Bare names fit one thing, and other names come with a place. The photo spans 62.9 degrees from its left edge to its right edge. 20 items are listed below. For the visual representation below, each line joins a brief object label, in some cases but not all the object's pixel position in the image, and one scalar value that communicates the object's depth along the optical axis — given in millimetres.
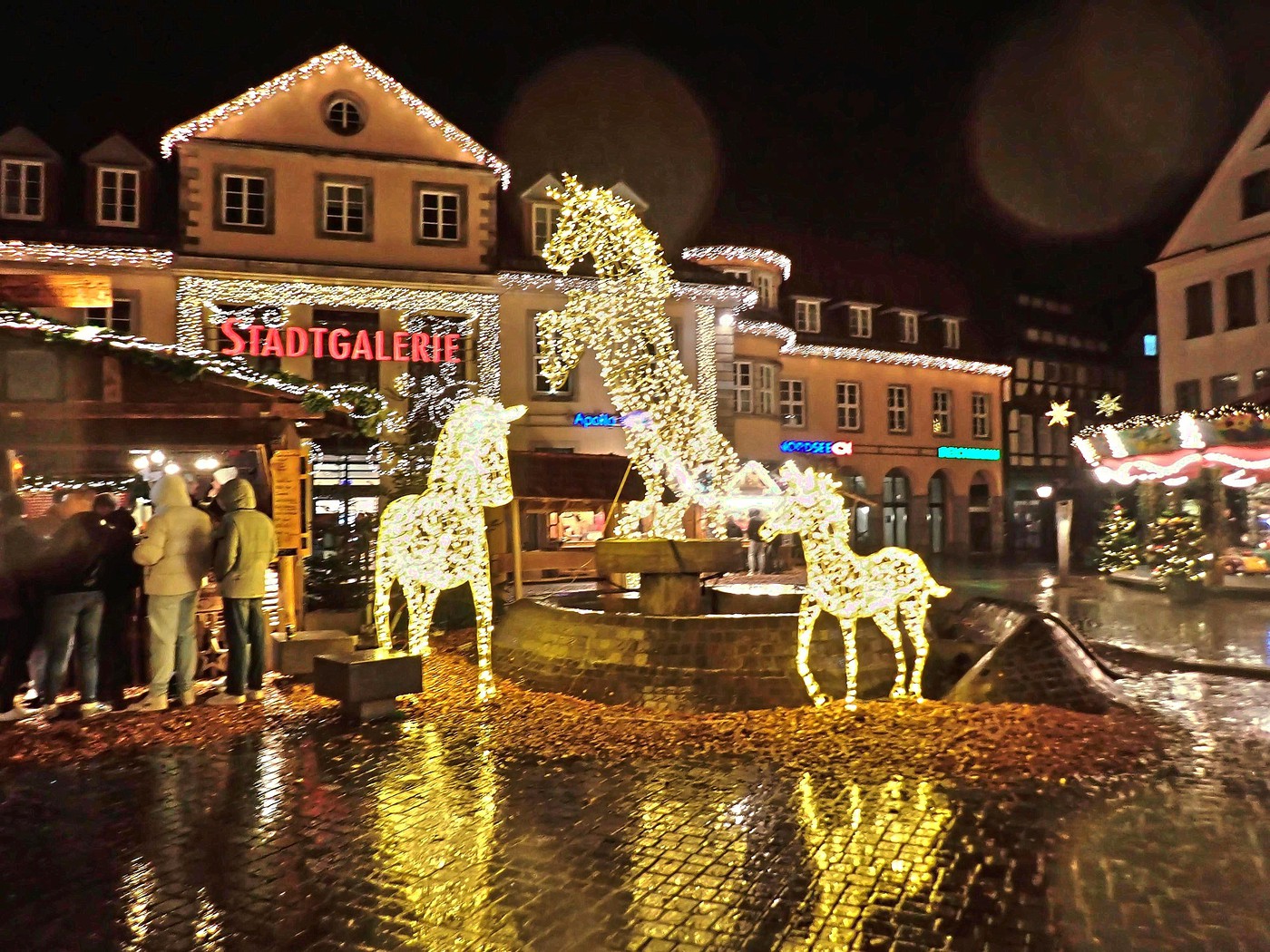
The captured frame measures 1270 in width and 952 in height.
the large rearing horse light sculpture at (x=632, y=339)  12164
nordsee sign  35781
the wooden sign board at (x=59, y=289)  10961
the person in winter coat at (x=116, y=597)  9305
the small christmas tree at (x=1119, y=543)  25531
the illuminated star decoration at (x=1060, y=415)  29331
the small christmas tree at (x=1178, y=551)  20786
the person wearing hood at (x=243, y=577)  9539
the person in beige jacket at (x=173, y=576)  9156
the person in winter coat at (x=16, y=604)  8664
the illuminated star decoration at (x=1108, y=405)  25859
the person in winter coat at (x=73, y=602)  8953
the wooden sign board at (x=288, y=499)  12188
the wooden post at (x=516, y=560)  15117
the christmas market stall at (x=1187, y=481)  20344
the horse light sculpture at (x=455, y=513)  10109
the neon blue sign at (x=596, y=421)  26953
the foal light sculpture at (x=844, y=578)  9102
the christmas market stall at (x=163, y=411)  9727
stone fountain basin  9062
